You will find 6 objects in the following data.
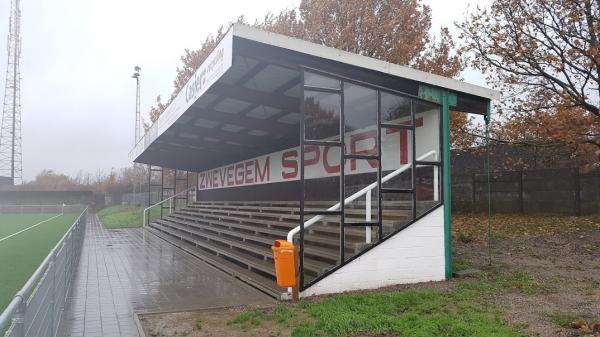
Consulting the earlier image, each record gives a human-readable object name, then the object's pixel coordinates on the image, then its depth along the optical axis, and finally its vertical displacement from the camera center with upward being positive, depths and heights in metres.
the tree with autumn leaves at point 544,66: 13.38 +3.75
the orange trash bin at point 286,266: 6.76 -0.99
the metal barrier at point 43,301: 2.66 -0.78
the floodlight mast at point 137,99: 39.81 +7.97
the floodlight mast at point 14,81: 52.56 +12.95
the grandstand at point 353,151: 7.38 +0.74
